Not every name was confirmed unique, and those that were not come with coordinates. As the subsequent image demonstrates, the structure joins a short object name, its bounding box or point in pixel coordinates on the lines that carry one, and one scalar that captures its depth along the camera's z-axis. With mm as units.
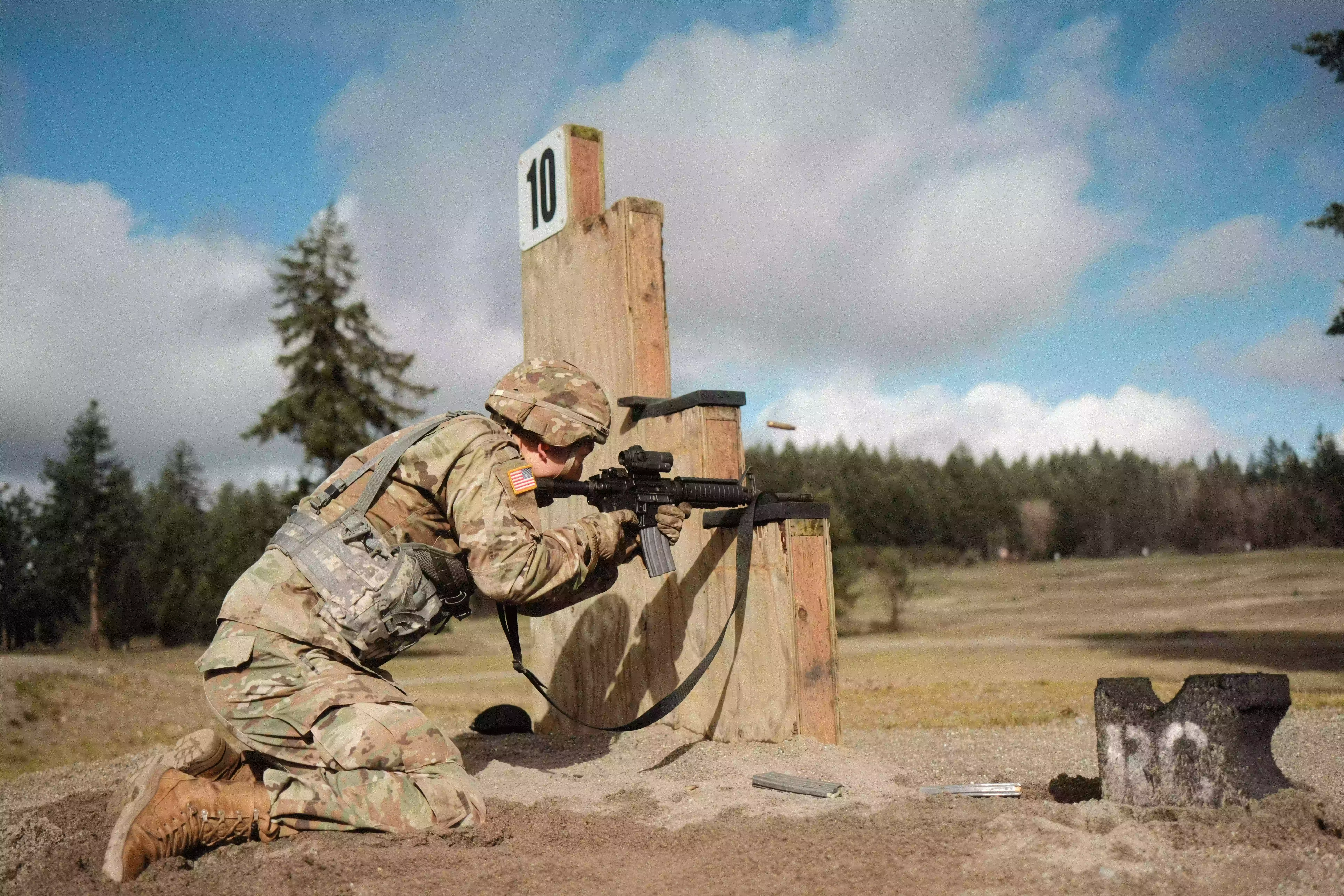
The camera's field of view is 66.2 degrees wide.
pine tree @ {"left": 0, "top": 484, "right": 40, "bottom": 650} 37000
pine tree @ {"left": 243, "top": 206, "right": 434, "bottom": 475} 26344
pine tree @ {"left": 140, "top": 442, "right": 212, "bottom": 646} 34156
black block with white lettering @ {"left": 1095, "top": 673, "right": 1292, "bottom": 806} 3123
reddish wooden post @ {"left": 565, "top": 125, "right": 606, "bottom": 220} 5758
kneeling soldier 3330
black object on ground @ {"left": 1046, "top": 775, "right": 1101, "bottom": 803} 3660
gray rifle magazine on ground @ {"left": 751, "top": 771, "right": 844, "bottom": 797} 3777
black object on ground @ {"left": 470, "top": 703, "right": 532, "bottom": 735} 5848
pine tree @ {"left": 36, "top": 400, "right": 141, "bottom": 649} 36875
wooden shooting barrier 4629
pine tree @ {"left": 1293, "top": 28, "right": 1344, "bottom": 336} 11070
